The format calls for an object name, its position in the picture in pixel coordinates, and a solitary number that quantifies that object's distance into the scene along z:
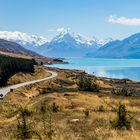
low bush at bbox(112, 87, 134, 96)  57.50
